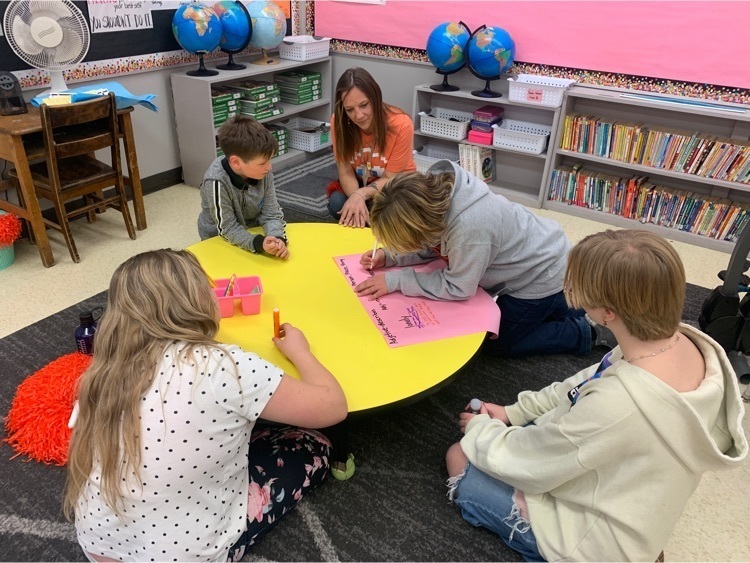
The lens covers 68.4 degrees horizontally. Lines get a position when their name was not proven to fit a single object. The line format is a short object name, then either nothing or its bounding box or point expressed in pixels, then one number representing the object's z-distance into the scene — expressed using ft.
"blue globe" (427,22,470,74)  11.50
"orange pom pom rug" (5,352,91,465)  5.37
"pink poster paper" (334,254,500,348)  5.02
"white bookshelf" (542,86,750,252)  9.92
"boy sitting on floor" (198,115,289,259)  6.32
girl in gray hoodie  5.12
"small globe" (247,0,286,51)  12.12
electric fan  8.32
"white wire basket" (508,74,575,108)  10.72
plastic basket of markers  5.09
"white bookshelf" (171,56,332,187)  11.23
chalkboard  9.02
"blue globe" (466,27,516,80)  11.09
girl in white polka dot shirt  3.35
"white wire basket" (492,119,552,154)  11.51
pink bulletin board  9.74
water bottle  6.30
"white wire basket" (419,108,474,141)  12.37
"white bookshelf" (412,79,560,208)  11.87
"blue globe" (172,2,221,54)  10.83
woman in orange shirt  7.72
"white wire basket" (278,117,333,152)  14.16
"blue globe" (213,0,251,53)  11.41
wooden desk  8.01
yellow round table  4.42
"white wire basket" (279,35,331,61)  13.43
